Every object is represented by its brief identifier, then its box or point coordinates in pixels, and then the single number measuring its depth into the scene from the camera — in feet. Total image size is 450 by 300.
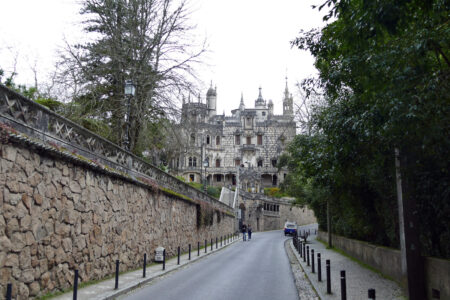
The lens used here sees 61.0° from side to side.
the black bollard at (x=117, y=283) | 32.50
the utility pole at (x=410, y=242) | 28.95
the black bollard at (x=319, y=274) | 38.45
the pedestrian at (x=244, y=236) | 120.52
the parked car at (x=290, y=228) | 151.10
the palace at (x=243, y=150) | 254.68
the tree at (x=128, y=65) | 62.13
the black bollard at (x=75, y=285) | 25.60
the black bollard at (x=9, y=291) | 18.55
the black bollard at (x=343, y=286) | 25.31
